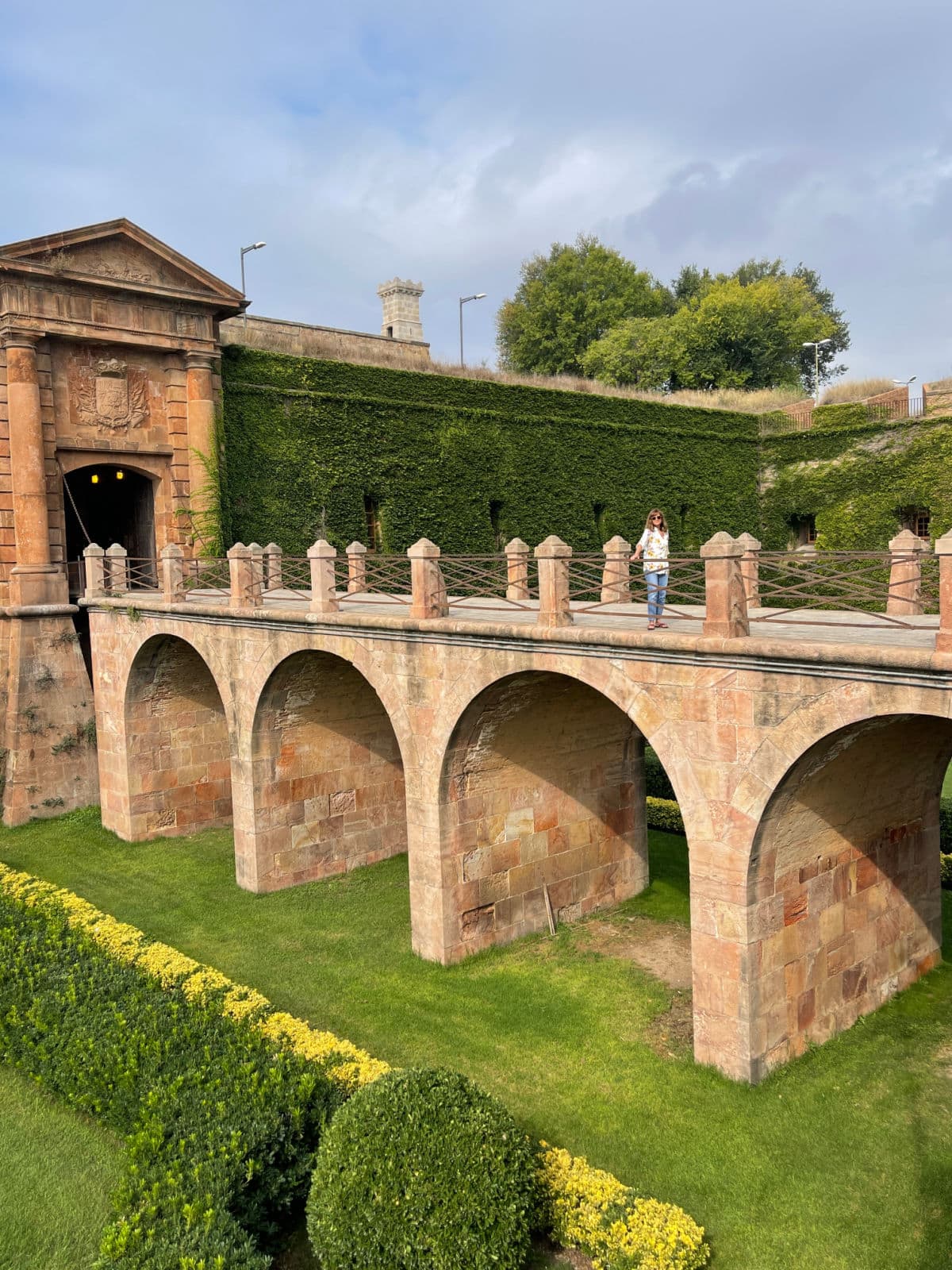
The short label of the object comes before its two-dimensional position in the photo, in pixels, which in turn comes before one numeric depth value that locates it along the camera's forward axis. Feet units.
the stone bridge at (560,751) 31.04
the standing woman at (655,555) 34.88
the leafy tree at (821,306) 172.96
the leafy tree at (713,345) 145.89
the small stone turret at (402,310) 107.14
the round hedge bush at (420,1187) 22.89
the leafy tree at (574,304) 161.17
